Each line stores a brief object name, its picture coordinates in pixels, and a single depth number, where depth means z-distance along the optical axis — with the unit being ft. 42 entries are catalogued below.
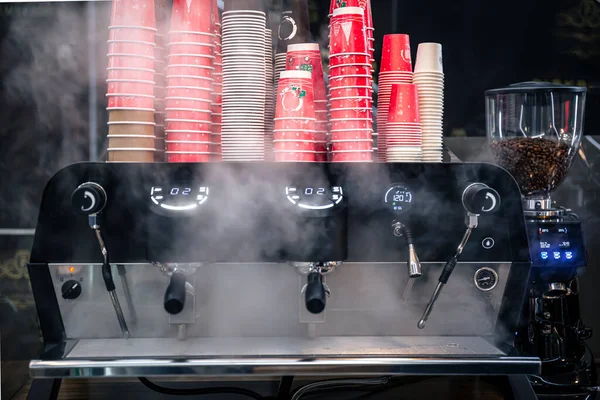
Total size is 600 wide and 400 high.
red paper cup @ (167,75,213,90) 3.35
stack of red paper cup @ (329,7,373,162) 3.40
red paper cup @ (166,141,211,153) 3.36
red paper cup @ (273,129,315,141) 3.37
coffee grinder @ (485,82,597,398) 3.85
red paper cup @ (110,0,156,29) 3.27
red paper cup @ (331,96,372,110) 3.41
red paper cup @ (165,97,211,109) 3.35
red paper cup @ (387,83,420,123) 3.51
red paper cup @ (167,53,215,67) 3.35
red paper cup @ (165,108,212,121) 3.36
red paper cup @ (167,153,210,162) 3.36
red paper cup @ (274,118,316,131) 3.37
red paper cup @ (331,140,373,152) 3.39
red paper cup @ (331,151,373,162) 3.39
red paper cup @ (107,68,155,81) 3.28
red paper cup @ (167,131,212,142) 3.36
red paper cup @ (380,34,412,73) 3.67
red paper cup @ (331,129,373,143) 3.39
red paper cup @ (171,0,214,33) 3.36
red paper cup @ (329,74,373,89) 3.41
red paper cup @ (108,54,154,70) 3.27
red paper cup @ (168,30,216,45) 3.35
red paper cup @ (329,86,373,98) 3.41
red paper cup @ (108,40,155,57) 3.27
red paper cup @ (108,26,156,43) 3.27
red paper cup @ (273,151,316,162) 3.36
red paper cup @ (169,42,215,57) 3.35
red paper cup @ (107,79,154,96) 3.30
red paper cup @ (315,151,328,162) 3.55
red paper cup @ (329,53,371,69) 3.41
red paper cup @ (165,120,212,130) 3.36
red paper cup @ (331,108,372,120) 3.41
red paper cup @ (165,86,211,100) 3.35
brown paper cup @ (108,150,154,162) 3.32
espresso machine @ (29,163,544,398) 3.14
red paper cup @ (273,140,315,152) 3.37
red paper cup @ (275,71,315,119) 3.37
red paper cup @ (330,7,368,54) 3.40
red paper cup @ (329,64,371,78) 3.41
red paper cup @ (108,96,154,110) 3.31
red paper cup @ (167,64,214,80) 3.35
